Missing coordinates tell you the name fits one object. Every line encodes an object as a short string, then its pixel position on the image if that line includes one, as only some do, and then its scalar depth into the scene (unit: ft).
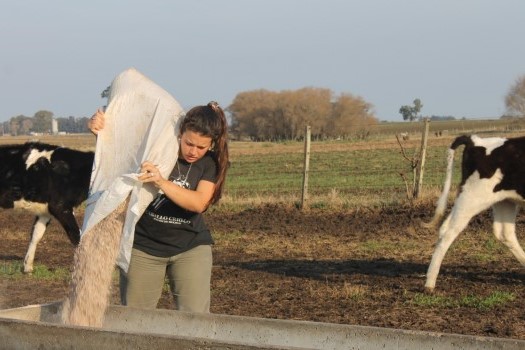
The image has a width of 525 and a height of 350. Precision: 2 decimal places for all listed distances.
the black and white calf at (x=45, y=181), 38.47
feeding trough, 11.31
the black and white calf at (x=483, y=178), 30.58
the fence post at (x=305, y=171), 52.21
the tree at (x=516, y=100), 186.20
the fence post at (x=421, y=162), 49.75
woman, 14.98
